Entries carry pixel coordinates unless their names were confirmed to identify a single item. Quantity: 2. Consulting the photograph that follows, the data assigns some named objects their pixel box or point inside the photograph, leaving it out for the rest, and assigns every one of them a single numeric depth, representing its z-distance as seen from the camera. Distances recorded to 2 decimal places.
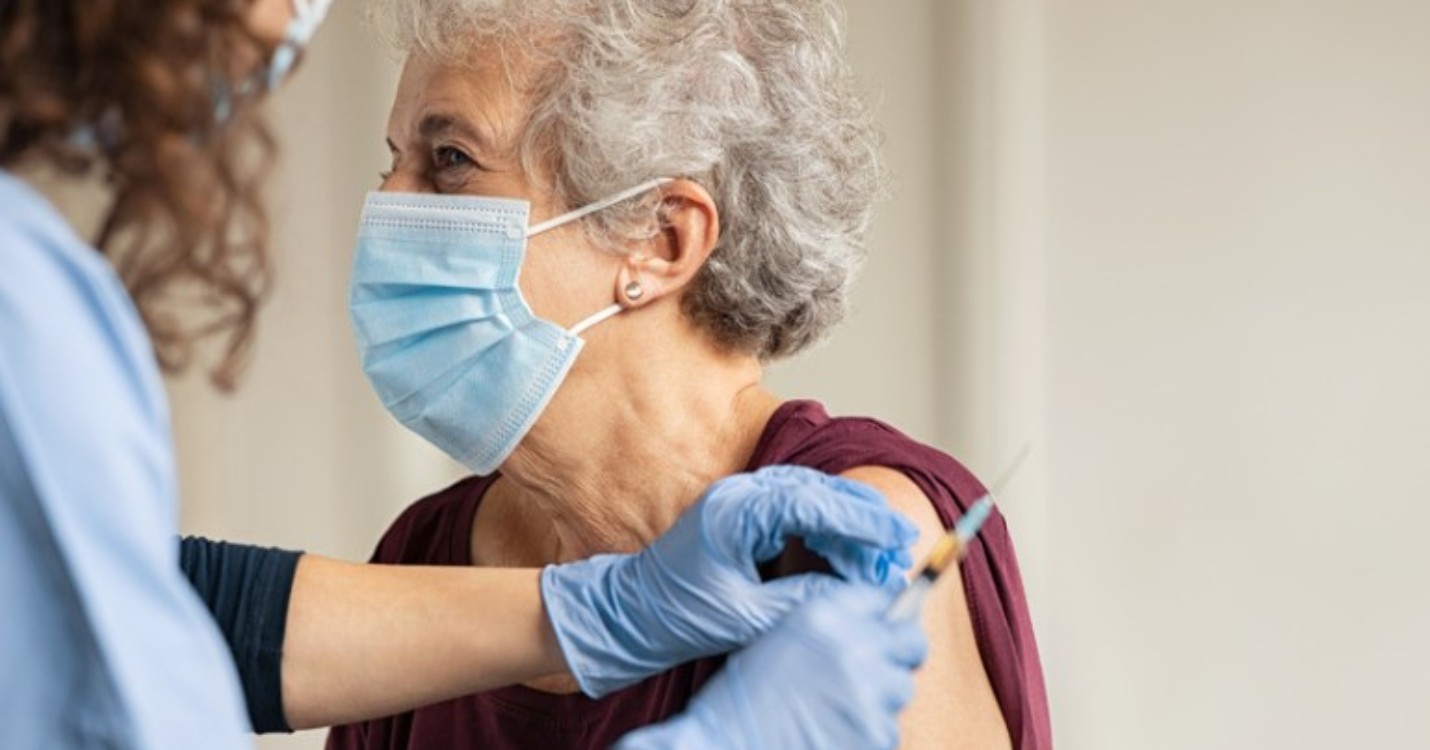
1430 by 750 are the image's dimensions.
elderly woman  1.68
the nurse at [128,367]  1.25
